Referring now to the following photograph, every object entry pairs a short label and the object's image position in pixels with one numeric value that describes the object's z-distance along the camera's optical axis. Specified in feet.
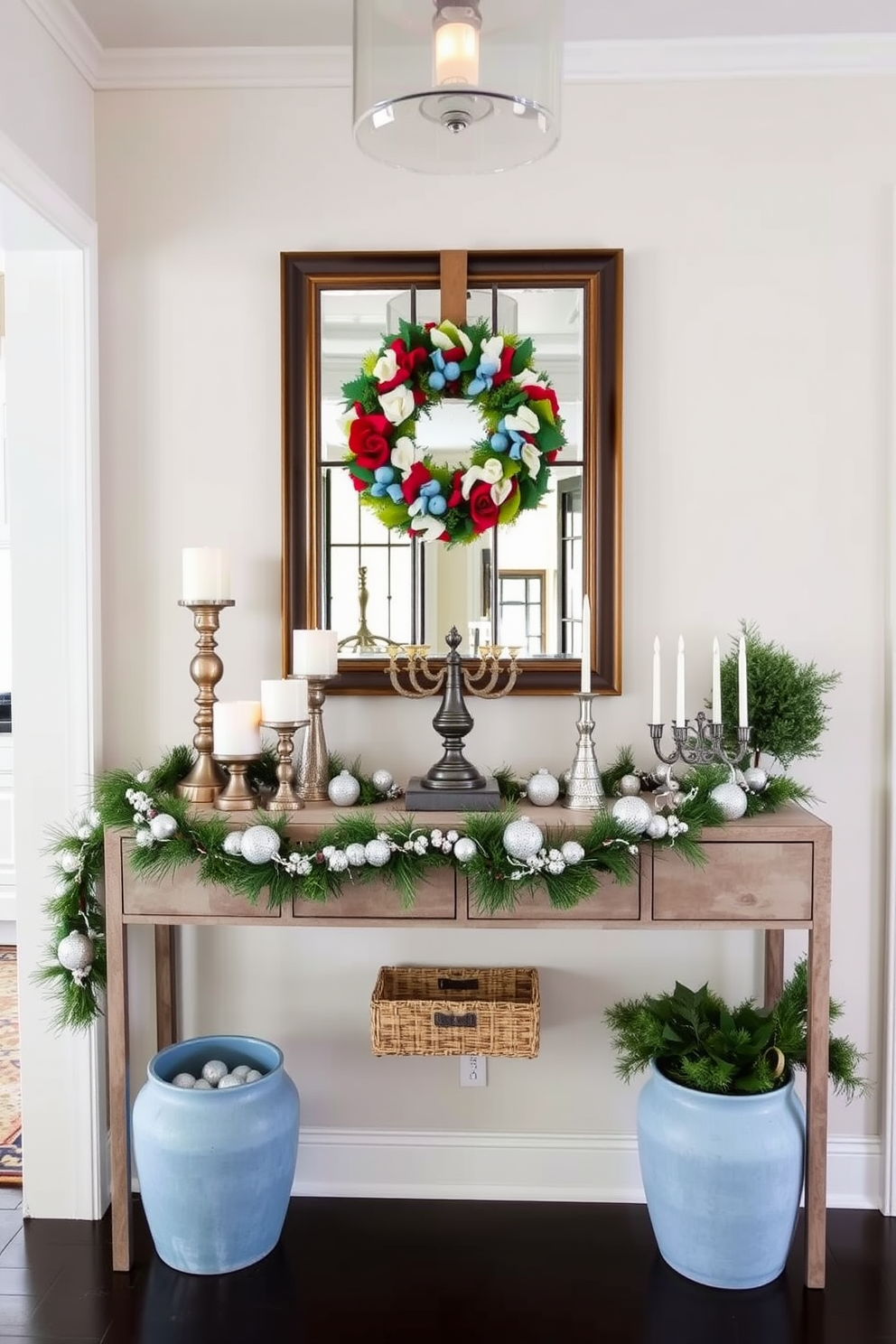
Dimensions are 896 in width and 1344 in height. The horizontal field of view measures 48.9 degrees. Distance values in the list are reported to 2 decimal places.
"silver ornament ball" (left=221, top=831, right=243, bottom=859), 6.20
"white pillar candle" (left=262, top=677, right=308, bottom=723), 6.70
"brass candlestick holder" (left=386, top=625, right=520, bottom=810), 6.75
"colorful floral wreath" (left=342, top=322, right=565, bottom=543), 6.82
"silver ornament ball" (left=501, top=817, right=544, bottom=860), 6.02
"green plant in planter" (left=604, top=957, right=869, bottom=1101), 6.57
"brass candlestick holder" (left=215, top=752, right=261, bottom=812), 6.72
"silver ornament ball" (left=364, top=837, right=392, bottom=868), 6.09
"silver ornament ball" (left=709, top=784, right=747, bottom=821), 6.36
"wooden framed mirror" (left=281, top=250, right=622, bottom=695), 7.39
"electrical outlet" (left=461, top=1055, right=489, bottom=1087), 7.69
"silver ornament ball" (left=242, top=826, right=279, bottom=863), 6.11
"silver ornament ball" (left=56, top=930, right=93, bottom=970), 6.89
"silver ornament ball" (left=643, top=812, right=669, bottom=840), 6.13
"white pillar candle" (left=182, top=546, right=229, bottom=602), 6.96
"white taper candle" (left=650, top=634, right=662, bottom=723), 6.44
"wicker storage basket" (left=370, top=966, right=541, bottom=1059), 6.88
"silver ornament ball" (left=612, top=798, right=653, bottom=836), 6.12
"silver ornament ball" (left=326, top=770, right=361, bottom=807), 6.88
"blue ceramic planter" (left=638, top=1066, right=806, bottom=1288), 6.34
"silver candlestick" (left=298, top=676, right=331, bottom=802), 7.07
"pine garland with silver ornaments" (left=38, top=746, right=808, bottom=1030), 6.15
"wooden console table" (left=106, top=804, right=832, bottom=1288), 6.31
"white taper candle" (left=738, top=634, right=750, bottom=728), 6.37
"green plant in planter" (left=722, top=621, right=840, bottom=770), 6.97
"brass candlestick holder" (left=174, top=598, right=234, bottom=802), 6.95
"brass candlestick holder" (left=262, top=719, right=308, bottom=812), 6.72
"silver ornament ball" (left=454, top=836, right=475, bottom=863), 6.06
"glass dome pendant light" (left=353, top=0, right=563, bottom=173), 4.42
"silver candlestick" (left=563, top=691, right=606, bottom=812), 6.76
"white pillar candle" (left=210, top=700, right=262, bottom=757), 6.69
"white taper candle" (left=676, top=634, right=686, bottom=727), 6.53
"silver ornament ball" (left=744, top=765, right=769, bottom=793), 6.75
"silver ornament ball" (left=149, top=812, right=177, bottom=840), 6.23
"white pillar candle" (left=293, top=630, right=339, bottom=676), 6.98
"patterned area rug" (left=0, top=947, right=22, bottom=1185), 8.05
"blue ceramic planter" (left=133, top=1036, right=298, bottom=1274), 6.47
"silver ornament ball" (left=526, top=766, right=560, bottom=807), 6.90
